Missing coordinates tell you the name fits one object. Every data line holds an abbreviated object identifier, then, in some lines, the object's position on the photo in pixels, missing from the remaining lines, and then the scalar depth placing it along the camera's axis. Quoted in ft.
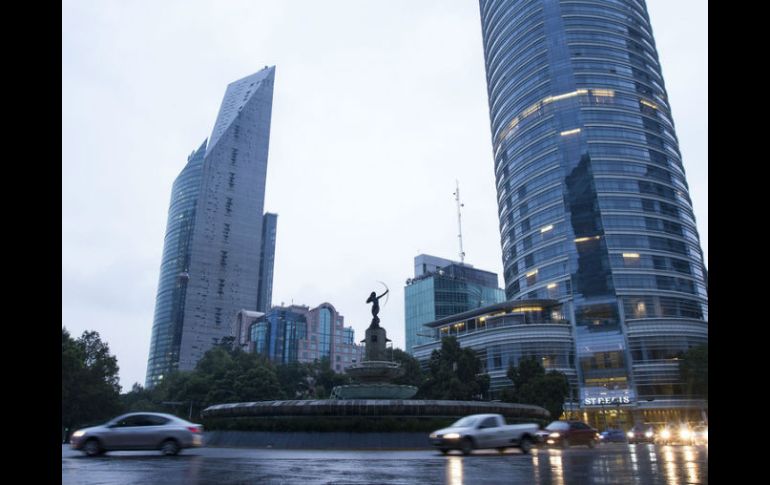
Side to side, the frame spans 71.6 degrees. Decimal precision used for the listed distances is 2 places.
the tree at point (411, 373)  227.20
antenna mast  583.17
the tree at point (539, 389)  205.67
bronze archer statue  110.22
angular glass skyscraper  601.62
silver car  53.31
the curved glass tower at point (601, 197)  280.92
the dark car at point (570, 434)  86.48
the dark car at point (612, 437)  123.13
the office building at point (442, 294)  459.69
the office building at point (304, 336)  558.15
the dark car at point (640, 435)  136.67
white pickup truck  56.90
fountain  73.92
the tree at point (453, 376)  206.69
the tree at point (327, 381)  272.92
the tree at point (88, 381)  178.57
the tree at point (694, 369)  223.71
